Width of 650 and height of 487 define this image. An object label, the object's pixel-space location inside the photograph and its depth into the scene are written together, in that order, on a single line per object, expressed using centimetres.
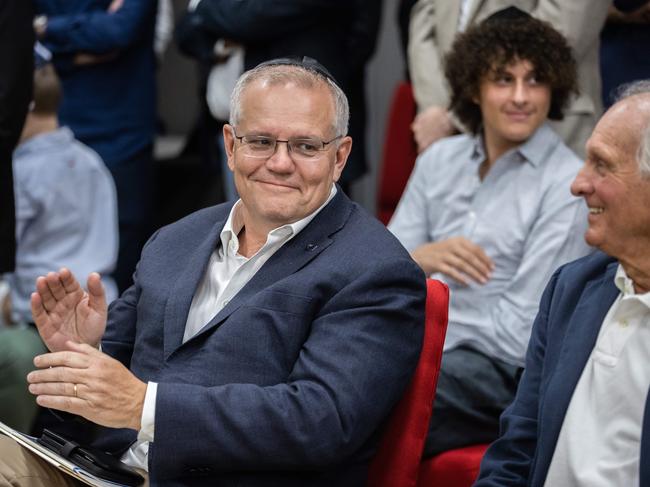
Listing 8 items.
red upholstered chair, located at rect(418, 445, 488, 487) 400
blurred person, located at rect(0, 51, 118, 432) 573
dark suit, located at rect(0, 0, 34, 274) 501
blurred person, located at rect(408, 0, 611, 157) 480
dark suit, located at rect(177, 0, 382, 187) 572
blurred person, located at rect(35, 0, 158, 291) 682
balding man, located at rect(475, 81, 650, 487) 302
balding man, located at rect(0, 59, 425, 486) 304
